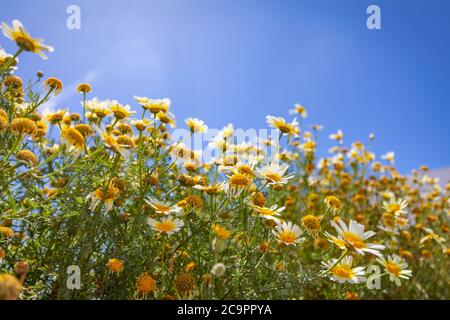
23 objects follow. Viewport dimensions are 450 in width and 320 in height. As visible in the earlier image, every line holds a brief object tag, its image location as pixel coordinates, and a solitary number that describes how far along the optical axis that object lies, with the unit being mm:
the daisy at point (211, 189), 483
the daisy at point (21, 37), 363
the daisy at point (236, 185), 449
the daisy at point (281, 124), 582
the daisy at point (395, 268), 500
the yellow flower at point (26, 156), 451
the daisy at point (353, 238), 412
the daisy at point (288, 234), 462
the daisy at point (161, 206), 418
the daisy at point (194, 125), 562
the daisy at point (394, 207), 806
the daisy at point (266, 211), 449
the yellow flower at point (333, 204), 539
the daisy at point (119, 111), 492
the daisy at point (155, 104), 526
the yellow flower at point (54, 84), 498
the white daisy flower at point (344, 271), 430
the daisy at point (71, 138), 400
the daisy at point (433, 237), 905
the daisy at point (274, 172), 484
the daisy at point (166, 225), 401
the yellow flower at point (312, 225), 487
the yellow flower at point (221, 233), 386
